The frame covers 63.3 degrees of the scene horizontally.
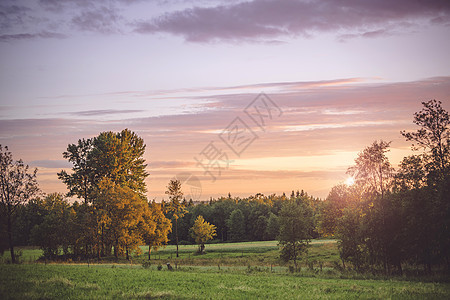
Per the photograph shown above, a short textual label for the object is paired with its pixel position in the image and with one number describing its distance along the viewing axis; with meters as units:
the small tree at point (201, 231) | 100.50
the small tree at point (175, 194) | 85.62
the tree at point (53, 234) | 64.19
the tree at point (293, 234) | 55.88
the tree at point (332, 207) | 71.25
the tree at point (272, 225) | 129.84
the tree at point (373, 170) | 49.75
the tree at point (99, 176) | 60.34
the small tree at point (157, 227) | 71.75
